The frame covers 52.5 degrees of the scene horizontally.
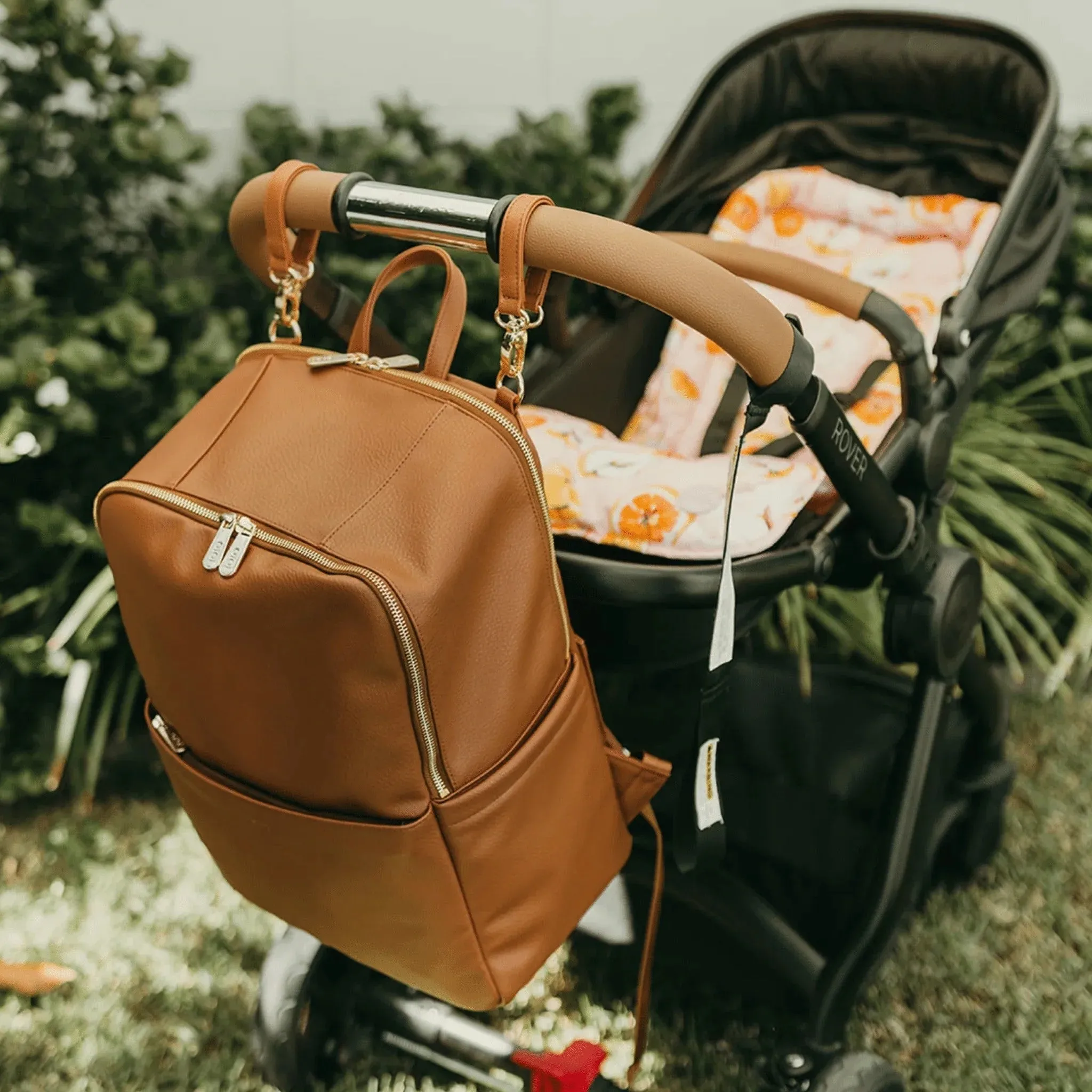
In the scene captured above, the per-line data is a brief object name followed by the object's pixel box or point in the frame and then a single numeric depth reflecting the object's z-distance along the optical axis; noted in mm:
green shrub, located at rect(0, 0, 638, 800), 1707
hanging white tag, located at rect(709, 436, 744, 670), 926
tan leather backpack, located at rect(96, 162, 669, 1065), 869
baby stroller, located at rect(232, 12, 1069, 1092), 1062
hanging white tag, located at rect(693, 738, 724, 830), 1040
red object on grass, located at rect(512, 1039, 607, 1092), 1109
